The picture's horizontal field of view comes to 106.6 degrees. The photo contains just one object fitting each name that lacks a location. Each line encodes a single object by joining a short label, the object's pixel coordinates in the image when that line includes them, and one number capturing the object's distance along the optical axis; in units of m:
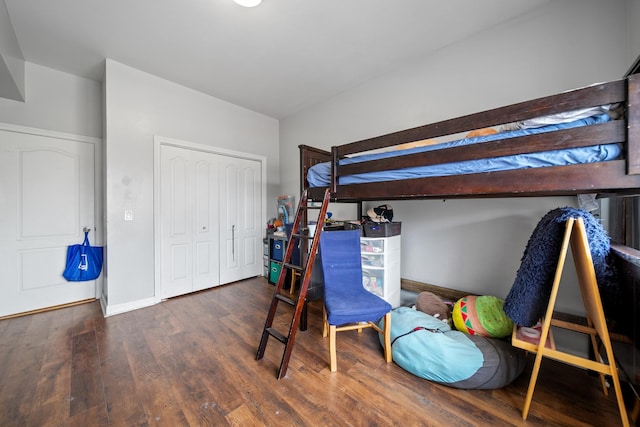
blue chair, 1.72
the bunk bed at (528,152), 1.03
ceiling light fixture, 1.87
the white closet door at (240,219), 3.74
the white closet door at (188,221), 3.15
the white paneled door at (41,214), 2.61
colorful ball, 1.83
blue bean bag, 1.55
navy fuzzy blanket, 1.27
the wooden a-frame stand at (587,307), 1.17
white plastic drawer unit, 2.39
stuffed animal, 2.23
